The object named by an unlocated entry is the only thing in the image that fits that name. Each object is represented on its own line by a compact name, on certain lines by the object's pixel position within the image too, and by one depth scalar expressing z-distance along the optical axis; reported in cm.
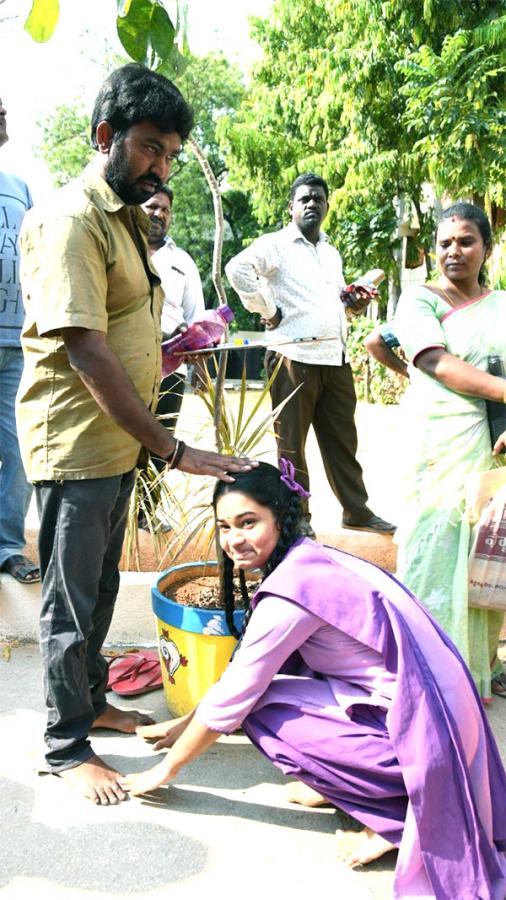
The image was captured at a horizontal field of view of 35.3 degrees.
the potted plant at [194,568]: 258
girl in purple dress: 183
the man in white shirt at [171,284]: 379
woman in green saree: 275
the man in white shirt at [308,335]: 385
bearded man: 200
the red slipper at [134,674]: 295
